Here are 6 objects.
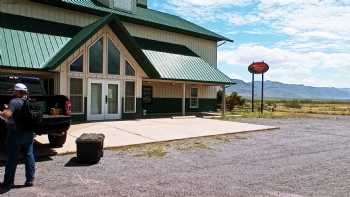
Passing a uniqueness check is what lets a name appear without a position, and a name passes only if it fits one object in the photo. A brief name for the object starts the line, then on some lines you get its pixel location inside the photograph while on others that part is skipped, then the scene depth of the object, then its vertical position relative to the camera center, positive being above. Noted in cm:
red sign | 3794 +280
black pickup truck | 1084 -39
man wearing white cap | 778 -98
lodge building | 1970 +214
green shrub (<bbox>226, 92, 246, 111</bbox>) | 3981 -43
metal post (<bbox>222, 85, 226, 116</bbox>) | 2932 -10
